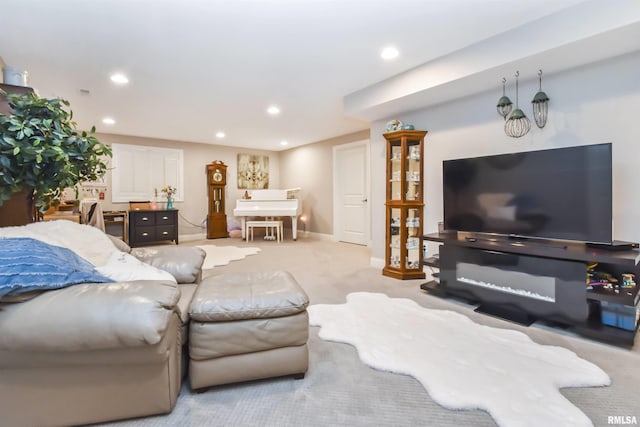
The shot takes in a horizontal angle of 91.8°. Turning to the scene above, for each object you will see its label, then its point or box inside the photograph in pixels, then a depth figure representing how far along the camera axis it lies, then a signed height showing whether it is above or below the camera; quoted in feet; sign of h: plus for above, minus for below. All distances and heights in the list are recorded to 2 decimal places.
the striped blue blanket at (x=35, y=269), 3.52 -0.73
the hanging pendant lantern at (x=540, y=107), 8.64 +2.83
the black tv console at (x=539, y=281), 6.78 -1.93
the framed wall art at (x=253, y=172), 24.86 +3.00
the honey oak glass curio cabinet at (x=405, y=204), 12.01 +0.11
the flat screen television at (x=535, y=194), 7.18 +0.33
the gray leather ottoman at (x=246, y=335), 4.84 -2.04
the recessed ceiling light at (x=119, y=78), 10.37 +4.49
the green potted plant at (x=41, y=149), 5.24 +1.08
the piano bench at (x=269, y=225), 21.70 -1.19
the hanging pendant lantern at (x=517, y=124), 8.99 +2.47
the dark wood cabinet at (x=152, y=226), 19.31 -1.12
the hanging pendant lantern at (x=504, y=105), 9.09 +2.98
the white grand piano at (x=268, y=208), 21.30 +0.00
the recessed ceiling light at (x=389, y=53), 8.79 +4.49
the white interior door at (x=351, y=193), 19.51 +0.97
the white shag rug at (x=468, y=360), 4.71 -2.98
